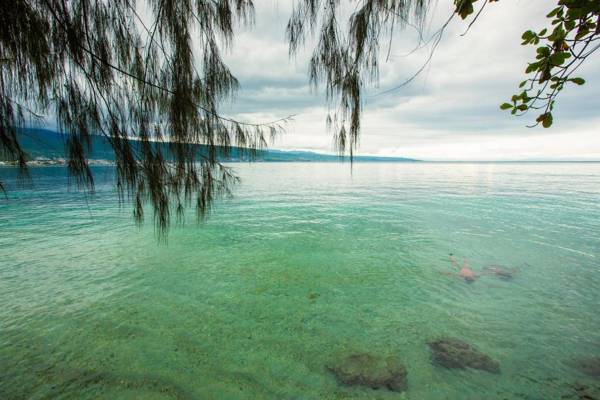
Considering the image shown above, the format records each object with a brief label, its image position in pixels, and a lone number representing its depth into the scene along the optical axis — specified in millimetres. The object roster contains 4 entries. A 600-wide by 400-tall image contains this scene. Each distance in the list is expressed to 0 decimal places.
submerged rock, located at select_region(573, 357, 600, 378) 3482
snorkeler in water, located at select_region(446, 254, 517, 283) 6594
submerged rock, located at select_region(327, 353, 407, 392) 3324
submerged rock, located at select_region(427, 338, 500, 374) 3616
